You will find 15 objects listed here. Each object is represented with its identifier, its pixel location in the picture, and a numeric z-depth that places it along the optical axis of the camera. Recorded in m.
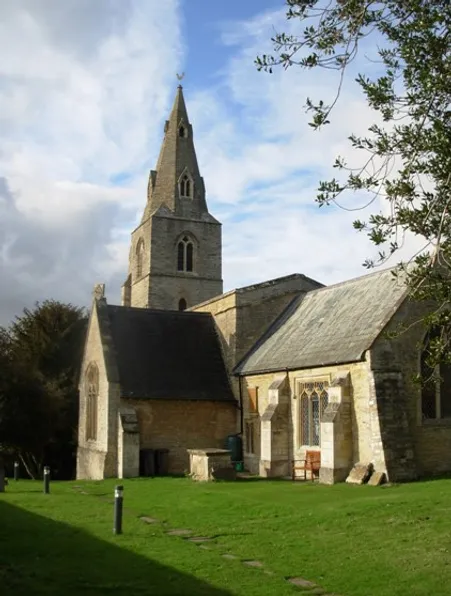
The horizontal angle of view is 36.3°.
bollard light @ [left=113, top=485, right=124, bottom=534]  13.32
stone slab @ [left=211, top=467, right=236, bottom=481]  23.05
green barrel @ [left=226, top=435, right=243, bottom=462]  28.25
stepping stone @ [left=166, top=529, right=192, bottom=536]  13.59
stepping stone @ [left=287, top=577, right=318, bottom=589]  9.48
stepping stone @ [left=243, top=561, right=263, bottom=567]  10.80
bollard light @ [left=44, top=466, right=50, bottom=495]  21.23
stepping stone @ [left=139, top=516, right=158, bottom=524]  15.09
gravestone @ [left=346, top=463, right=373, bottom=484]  20.30
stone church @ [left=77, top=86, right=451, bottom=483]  21.06
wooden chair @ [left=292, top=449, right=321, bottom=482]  22.73
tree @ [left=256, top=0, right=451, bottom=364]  8.80
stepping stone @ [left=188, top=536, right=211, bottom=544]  12.97
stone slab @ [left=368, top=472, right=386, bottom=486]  19.66
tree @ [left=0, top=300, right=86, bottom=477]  34.03
